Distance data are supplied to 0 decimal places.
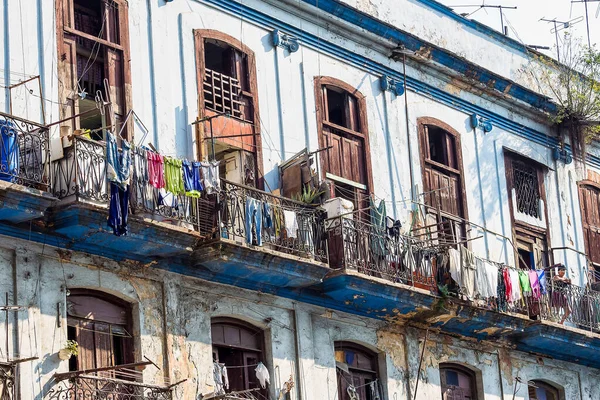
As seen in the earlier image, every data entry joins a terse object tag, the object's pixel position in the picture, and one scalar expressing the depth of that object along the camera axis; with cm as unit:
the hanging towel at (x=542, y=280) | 2431
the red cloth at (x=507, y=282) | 2352
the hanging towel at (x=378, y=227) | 2164
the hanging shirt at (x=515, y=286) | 2361
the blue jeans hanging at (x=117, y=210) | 1747
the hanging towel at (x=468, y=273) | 2267
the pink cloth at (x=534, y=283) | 2412
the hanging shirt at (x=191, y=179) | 1880
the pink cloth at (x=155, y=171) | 1833
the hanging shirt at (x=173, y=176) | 1855
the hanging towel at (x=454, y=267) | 2258
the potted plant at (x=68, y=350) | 1755
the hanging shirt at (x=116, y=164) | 1764
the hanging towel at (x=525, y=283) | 2389
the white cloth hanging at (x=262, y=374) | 2012
